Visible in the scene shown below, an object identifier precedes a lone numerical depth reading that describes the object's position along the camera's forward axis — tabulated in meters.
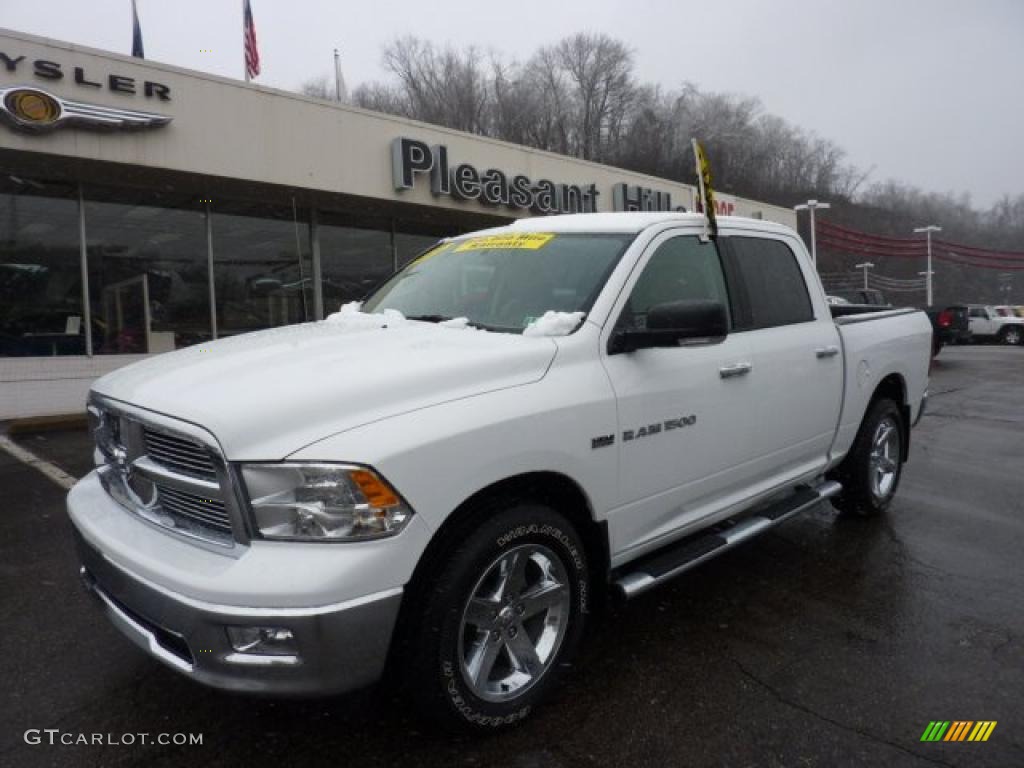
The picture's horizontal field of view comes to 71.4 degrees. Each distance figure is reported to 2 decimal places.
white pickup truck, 2.11
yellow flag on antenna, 3.42
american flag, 15.00
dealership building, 9.70
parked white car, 29.98
